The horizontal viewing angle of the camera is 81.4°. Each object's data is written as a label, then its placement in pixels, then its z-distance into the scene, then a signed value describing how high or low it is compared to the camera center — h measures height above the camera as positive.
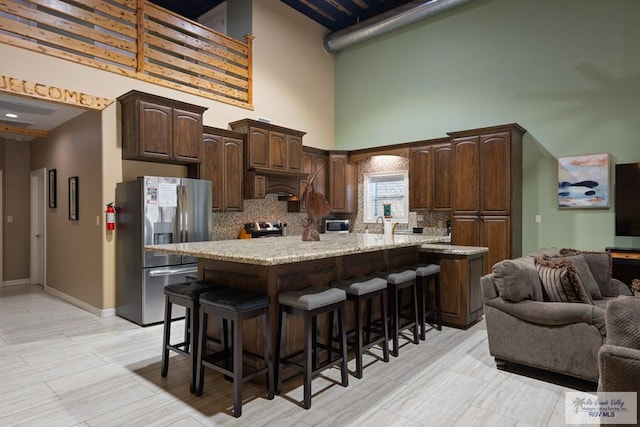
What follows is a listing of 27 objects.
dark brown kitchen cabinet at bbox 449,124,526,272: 5.29 +0.31
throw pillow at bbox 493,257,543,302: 2.96 -0.57
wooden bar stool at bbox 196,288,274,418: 2.33 -0.76
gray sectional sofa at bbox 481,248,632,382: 2.68 -0.82
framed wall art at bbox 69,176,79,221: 5.28 +0.19
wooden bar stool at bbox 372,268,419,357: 3.39 -0.81
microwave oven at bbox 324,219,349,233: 7.42 -0.30
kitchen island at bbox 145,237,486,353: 2.52 -0.43
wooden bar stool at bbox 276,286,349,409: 2.43 -0.78
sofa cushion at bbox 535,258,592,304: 2.85 -0.57
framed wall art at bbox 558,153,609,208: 5.06 +0.41
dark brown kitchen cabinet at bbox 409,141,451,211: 6.10 +0.57
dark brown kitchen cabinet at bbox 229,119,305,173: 5.90 +1.08
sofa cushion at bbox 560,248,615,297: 3.66 -0.58
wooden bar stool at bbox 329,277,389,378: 2.93 -0.70
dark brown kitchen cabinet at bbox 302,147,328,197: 7.04 +0.93
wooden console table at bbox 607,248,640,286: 4.35 -0.63
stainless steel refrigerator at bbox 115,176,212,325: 4.38 -0.29
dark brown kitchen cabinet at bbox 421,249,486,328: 4.07 -0.86
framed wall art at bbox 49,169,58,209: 6.01 +0.35
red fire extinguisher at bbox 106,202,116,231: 4.61 -0.07
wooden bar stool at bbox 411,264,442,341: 3.80 -0.86
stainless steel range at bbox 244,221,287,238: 6.00 -0.29
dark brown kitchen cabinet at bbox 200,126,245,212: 5.40 +0.66
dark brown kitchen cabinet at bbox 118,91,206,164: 4.56 +1.05
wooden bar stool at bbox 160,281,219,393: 2.69 -0.78
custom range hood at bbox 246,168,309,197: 5.94 +0.53
